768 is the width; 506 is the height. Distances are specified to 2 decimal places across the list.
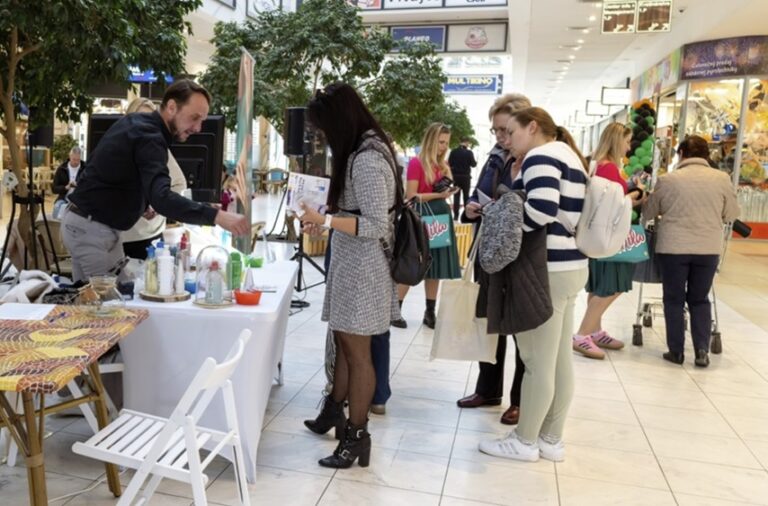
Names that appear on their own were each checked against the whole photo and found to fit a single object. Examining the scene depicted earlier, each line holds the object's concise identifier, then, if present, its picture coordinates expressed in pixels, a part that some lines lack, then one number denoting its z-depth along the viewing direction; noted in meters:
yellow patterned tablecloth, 1.55
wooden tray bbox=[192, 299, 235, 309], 2.38
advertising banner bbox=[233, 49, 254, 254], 3.45
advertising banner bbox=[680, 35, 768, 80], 10.02
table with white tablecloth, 2.34
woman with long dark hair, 2.35
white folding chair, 1.76
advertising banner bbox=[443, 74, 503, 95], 16.50
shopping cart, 4.51
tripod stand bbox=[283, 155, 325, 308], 5.44
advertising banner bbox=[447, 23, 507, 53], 13.02
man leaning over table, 2.45
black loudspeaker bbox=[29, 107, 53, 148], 5.14
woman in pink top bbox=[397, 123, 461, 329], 4.78
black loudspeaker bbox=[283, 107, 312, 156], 6.58
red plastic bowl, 2.44
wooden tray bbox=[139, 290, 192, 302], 2.43
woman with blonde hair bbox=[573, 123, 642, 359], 4.42
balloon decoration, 5.70
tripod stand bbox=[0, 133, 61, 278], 4.74
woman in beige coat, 4.12
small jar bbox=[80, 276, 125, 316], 2.20
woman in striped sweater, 2.46
